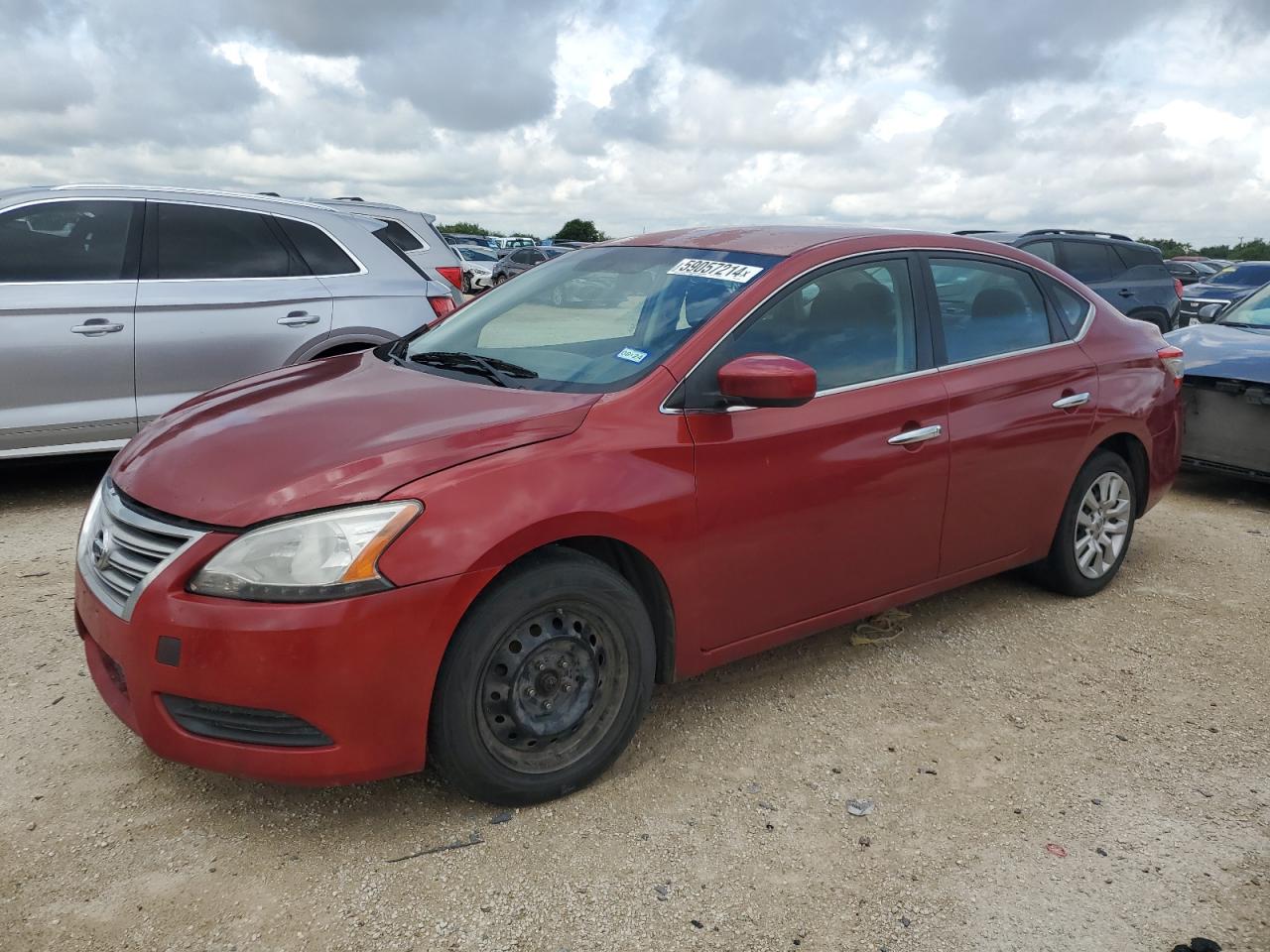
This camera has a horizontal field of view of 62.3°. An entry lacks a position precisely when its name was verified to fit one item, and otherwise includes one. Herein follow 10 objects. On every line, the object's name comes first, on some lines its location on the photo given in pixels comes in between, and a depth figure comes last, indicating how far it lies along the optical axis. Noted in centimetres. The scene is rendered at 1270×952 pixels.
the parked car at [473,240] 3612
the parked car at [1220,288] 1545
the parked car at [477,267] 2475
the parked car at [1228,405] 650
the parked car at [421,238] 910
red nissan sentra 257
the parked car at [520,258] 2739
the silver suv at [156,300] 552
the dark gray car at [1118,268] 1172
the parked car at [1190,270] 2872
